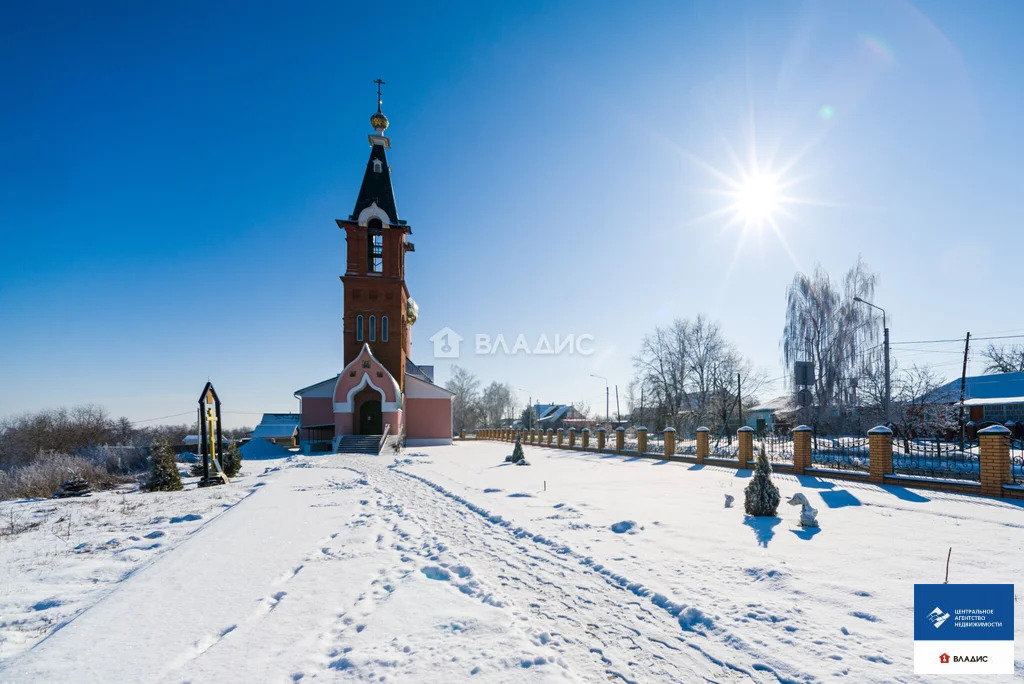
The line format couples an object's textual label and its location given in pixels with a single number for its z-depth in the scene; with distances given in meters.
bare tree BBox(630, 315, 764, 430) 33.50
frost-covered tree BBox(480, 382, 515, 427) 75.19
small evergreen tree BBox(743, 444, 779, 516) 7.05
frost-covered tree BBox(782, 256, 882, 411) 26.62
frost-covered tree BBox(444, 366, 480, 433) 66.38
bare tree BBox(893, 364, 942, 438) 16.82
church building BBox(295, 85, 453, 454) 25.53
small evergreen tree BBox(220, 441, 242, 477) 14.38
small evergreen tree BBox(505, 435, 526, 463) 16.27
